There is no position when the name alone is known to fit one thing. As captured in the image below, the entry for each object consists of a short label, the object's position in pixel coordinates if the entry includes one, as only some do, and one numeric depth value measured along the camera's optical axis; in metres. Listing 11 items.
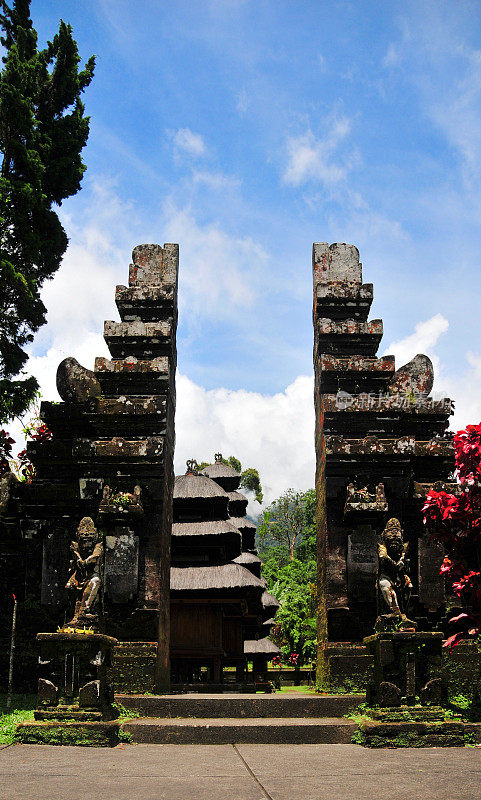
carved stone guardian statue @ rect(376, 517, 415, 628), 7.16
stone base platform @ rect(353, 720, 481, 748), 6.06
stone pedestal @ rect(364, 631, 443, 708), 6.45
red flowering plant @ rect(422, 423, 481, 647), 6.88
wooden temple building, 16.66
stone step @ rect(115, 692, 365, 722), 7.17
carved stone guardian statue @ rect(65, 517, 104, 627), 7.12
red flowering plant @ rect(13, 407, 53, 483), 10.42
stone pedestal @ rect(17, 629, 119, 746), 6.09
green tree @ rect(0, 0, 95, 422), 13.73
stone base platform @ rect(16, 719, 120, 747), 6.06
